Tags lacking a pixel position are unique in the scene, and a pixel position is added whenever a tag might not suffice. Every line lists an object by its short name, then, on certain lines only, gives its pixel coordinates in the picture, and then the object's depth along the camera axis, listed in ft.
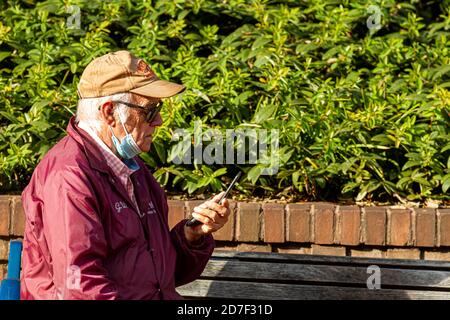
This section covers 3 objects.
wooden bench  23.34
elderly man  18.47
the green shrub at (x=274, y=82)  27.19
